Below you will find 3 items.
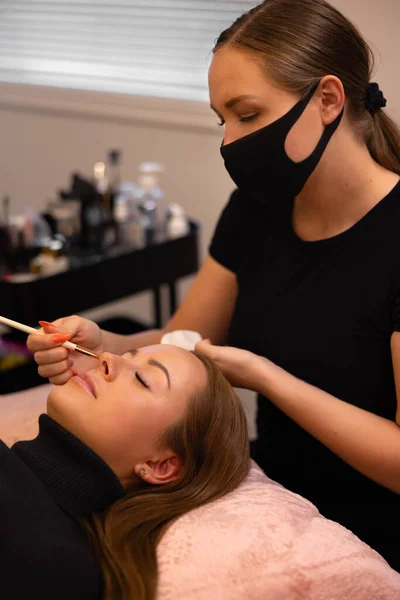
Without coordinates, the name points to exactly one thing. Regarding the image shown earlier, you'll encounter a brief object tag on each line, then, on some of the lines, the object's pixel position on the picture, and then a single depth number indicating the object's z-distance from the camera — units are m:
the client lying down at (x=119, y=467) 0.93
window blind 2.31
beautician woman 1.13
